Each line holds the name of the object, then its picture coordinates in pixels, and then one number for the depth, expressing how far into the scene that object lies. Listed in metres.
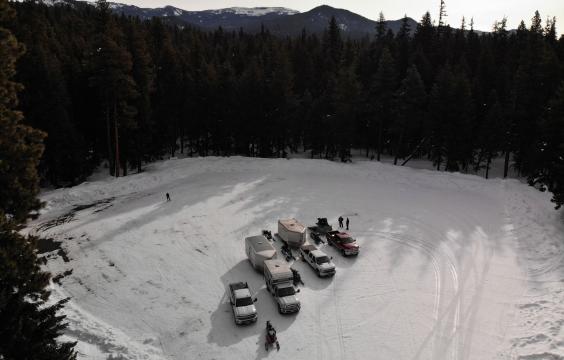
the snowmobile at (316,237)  30.05
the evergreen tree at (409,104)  50.53
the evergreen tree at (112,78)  38.69
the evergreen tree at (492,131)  47.47
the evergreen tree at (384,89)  51.72
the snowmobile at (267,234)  30.11
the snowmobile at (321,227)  31.31
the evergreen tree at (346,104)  51.66
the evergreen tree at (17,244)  11.62
